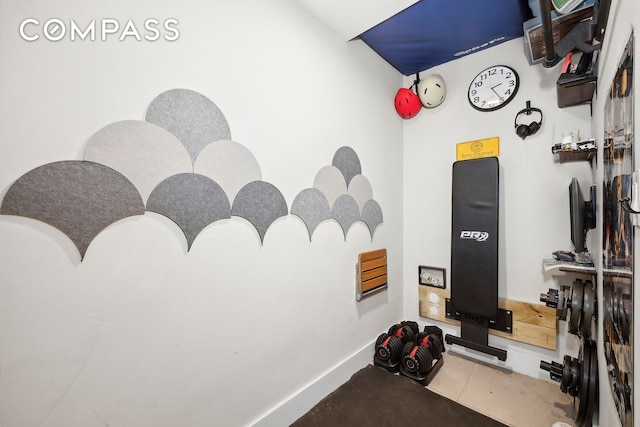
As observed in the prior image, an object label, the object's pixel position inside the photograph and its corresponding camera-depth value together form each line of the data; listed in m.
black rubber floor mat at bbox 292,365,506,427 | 1.69
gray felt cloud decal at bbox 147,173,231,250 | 1.18
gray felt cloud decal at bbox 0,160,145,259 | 0.90
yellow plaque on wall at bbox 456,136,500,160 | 2.35
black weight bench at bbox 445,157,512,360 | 2.18
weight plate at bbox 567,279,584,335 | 1.61
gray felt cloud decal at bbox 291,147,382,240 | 1.85
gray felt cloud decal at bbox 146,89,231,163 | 1.18
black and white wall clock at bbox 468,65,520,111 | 2.27
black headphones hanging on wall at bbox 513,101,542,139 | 2.15
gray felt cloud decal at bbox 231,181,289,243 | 1.47
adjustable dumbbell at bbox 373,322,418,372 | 2.22
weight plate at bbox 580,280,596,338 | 1.59
